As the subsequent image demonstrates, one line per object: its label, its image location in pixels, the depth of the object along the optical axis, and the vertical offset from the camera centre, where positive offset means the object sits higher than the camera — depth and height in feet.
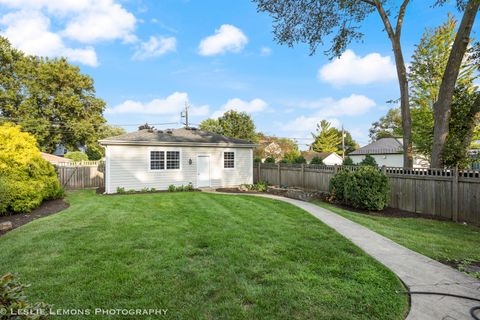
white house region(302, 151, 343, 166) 123.28 +4.05
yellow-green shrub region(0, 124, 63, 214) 24.29 -0.79
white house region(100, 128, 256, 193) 41.60 +1.12
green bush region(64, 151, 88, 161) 70.44 +2.91
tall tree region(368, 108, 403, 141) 141.90 +25.96
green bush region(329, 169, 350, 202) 29.53 -2.36
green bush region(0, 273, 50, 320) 5.05 -2.94
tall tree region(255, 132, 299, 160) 118.47 +10.42
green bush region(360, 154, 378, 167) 47.11 +0.89
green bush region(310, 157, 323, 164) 55.61 +1.26
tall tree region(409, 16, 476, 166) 47.11 +18.06
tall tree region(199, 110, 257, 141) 107.55 +17.71
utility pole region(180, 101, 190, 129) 90.30 +19.25
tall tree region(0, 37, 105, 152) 83.20 +23.26
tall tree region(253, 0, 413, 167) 32.50 +20.76
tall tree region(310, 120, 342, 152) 147.43 +16.29
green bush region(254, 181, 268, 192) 44.57 -3.86
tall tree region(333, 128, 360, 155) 159.02 +15.73
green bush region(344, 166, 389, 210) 25.77 -2.45
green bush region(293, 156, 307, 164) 57.36 +1.31
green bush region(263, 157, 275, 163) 62.58 +1.45
